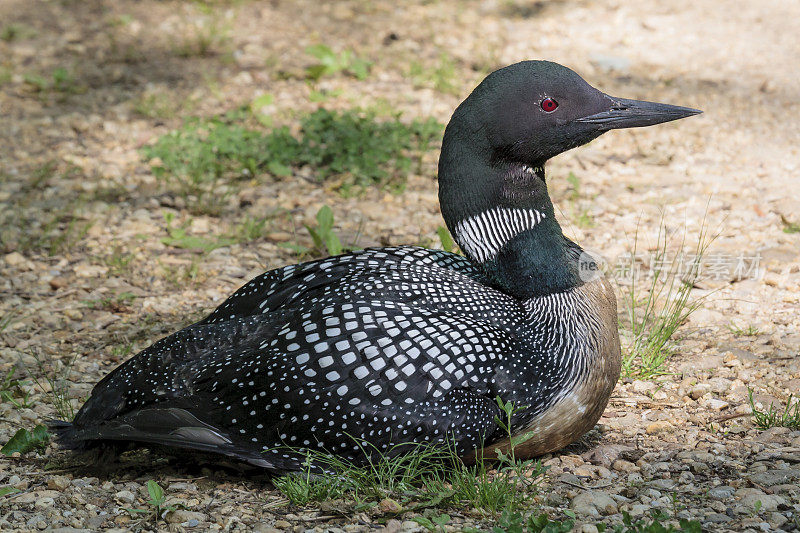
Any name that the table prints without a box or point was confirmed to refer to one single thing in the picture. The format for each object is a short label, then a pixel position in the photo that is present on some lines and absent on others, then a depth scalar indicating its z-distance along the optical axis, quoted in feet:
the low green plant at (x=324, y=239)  37.83
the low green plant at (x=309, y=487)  23.58
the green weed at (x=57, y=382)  28.58
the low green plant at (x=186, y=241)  39.24
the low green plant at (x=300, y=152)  44.39
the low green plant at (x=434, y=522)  21.48
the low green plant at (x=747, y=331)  32.01
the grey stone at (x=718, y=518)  21.52
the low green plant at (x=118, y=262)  37.91
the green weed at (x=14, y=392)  29.32
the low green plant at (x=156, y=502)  23.12
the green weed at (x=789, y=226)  38.32
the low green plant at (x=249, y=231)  40.19
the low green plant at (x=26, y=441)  26.71
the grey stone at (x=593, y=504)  22.60
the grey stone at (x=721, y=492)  22.86
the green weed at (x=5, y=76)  54.39
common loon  24.04
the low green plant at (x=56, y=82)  53.62
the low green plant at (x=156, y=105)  50.62
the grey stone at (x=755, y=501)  21.94
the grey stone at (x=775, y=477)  23.21
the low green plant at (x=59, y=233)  39.29
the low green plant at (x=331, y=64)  53.88
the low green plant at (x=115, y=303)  35.37
